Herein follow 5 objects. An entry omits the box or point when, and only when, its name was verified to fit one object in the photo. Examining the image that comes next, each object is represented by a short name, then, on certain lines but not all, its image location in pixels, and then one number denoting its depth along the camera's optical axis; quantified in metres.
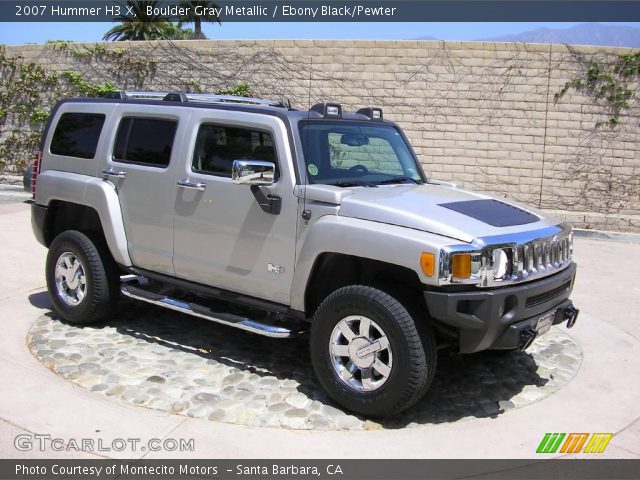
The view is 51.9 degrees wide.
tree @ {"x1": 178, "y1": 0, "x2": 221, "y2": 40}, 35.03
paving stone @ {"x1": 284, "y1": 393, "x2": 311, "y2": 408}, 4.38
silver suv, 3.95
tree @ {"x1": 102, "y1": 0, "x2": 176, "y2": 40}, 35.62
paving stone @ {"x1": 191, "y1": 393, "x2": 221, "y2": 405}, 4.36
